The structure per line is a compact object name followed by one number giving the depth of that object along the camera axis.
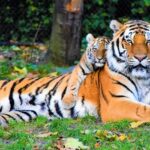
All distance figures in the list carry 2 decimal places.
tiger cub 14.92
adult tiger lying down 14.16
